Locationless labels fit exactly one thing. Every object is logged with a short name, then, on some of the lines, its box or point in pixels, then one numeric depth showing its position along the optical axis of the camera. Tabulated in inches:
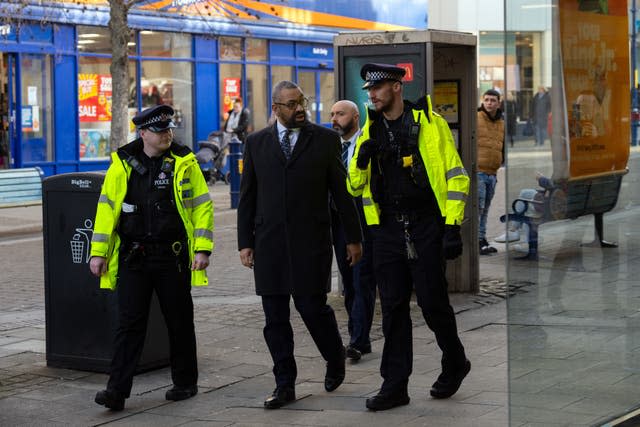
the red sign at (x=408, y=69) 395.5
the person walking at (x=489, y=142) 519.5
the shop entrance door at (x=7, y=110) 944.3
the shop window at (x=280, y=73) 1221.7
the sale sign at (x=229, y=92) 1154.7
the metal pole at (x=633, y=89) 221.1
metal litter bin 299.3
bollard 821.2
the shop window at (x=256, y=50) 1187.3
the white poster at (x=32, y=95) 959.6
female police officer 264.2
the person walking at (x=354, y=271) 310.5
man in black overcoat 265.0
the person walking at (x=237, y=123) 1079.6
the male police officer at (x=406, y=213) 251.9
